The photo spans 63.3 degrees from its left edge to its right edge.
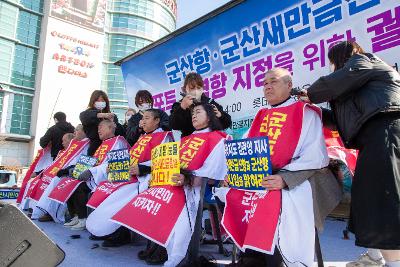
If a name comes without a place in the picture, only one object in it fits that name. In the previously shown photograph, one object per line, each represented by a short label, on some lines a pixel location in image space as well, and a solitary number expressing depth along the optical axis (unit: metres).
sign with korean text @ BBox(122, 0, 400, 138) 3.14
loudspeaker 1.25
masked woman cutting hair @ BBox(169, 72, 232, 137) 2.92
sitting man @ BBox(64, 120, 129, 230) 3.61
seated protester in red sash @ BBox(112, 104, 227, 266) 2.29
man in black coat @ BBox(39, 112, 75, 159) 5.17
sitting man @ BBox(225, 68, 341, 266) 1.73
